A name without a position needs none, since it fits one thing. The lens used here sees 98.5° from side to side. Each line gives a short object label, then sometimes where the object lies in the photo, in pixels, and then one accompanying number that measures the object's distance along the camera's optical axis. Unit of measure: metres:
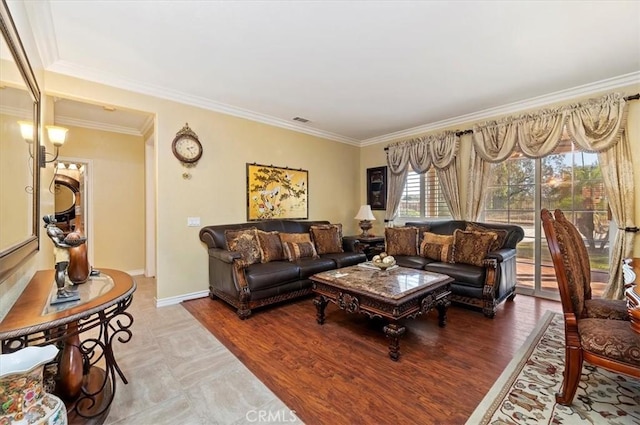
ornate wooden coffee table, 2.29
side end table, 4.59
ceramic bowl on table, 3.12
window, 4.84
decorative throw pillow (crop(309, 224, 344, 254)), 4.33
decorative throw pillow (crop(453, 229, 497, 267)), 3.41
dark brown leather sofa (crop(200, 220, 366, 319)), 3.13
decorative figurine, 1.50
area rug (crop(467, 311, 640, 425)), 1.61
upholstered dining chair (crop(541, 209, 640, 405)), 1.51
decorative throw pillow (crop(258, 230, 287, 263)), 3.68
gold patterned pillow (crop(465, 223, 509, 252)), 3.46
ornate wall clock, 3.59
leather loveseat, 3.08
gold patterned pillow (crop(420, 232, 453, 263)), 3.73
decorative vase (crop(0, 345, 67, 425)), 0.84
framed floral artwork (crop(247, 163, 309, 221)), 4.38
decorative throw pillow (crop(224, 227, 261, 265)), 3.43
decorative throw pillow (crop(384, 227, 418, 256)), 4.20
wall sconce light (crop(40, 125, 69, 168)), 2.86
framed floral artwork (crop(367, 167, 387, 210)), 5.64
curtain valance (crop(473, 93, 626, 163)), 3.18
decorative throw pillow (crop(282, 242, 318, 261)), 3.88
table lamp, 5.25
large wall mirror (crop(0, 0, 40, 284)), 1.32
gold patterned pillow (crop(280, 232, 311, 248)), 4.01
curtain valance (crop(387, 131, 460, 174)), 4.52
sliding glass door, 3.44
